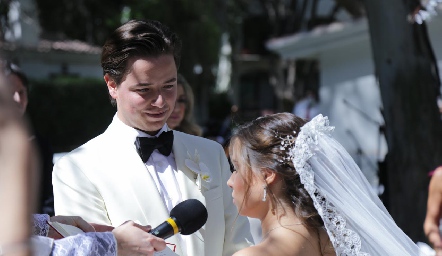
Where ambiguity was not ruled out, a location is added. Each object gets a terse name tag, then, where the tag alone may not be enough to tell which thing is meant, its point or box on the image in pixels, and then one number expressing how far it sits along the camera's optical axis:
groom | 2.92
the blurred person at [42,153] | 4.49
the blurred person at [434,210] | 5.04
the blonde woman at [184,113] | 5.30
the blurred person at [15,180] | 1.31
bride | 2.57
